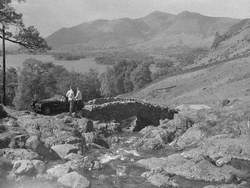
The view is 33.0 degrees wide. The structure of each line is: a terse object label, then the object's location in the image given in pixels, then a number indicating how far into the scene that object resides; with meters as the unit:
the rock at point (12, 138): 28.78
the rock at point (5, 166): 24.74
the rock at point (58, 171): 24.89
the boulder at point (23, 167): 24.70
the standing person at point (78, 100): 39.59
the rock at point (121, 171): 27.05
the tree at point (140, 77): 129.50
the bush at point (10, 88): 98.47
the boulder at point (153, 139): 36.28
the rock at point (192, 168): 26.55
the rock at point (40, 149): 28.50
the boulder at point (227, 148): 31.38
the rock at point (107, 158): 29.93
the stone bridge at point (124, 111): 43.75
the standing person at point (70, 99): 38.47
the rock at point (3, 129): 30.70
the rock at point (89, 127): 37.87
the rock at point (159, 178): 24.95
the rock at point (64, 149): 29.39
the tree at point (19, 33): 38.97
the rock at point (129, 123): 46.41
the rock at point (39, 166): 25.22
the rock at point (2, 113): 34.74
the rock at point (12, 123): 32.70
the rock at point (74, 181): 23.49
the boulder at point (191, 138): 36.50
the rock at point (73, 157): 28.56
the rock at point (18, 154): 26.90
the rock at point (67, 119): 37.32
